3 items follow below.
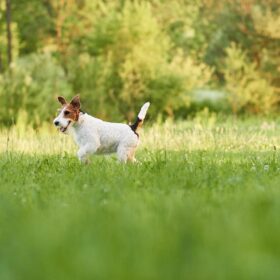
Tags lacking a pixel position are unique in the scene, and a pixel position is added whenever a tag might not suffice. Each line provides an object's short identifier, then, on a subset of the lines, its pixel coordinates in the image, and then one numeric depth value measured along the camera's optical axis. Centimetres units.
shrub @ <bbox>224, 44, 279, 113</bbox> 3928
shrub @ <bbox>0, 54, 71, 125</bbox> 3125
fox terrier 1102
